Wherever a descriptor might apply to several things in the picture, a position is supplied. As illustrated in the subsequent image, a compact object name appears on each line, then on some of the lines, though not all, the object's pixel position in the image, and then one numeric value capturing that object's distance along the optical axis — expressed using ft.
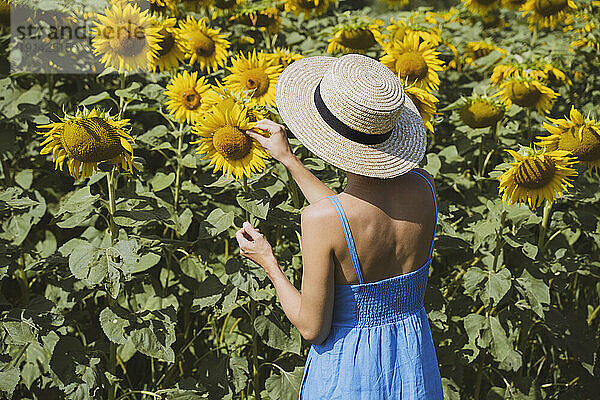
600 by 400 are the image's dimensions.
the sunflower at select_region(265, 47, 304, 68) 9.83
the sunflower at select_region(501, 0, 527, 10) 13.11
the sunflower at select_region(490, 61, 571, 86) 10.73
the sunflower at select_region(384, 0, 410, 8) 15.58
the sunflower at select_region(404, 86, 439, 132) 9.04
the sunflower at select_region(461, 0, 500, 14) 14.32
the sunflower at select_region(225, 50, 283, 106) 9.43
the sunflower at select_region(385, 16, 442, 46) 10.89
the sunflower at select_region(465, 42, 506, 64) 12.85
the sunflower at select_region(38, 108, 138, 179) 7.41
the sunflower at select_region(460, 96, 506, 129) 9.71
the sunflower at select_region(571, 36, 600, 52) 12.53
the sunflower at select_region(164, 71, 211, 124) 9.36
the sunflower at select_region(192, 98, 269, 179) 8.05
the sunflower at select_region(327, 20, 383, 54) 10.87
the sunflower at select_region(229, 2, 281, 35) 11.53
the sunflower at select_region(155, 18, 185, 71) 10.00
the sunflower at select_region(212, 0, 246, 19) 11.67
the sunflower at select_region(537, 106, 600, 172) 8.91
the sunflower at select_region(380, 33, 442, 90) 10.17
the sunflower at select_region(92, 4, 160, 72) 9.68
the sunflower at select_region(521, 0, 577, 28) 12.58
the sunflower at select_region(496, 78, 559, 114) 10.27
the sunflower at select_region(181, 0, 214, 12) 11.54
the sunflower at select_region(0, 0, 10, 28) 10.21
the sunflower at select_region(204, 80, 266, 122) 8.21
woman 6.07
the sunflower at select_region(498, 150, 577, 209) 8.43
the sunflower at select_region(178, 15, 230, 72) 10.44
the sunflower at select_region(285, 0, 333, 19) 12.47
